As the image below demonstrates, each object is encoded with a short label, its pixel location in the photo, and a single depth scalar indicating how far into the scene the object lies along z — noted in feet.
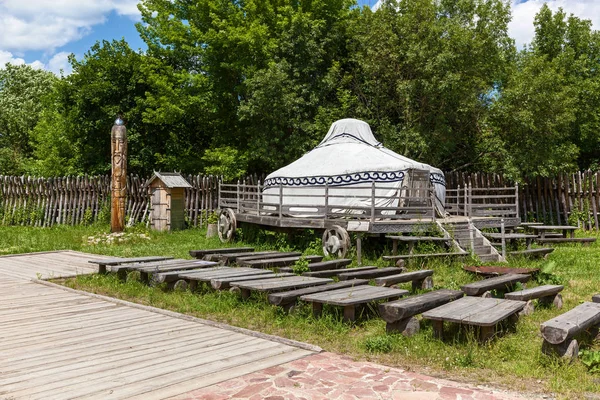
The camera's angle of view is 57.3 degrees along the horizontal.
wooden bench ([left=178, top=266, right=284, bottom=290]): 25.58
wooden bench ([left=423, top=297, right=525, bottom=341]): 17.33
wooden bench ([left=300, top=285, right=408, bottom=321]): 20.10
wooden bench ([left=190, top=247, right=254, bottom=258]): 35.35
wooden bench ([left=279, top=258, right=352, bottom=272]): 30.29
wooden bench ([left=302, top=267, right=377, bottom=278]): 27.73
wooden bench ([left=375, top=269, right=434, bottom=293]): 25.35
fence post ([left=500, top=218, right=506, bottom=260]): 38.46
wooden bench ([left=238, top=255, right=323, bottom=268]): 30.81
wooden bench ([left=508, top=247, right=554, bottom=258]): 37.86
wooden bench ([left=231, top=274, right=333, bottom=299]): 22.66
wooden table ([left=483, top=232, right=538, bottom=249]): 39.60
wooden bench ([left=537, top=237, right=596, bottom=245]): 45.13
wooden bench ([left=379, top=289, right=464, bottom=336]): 18.66
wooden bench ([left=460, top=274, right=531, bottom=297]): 22.91
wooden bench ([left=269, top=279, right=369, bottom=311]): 21.15
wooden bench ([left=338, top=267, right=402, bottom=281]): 27.20
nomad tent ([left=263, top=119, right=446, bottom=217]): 48.49
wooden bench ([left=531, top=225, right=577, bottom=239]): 45.98
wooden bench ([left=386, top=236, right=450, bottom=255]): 36.52
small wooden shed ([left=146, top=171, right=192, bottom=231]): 58.18
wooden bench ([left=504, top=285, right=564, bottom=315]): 21.88
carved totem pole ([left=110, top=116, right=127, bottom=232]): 54.49
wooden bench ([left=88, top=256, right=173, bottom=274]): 30.90
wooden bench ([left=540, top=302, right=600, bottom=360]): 15.80
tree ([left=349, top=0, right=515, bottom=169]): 60.95
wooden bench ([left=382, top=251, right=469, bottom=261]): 34.89
